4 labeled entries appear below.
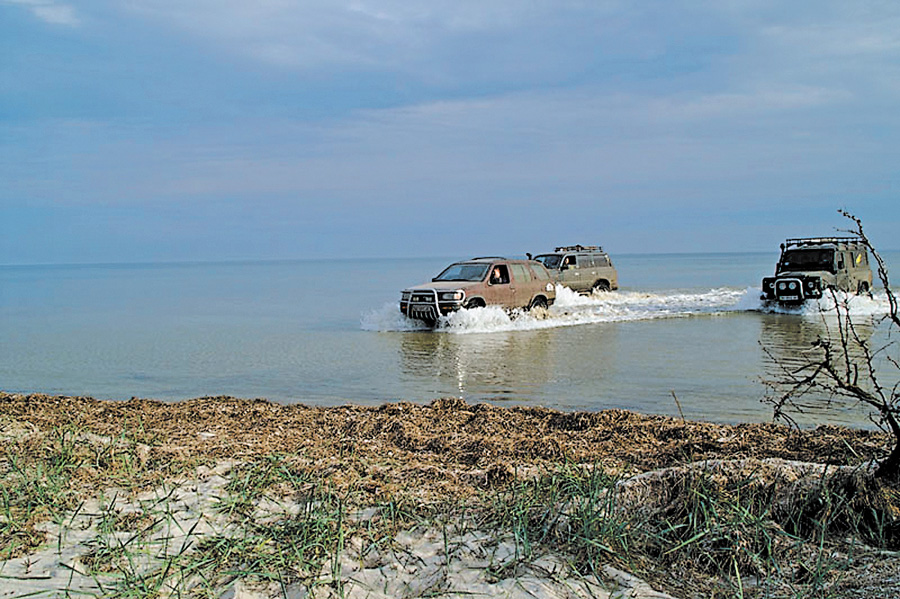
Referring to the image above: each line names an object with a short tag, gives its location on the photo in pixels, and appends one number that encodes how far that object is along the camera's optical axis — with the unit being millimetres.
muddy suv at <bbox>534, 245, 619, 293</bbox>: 29672
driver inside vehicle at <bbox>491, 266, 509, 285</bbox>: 20906
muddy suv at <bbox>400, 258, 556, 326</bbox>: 19781
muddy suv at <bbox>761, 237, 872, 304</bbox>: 23500
